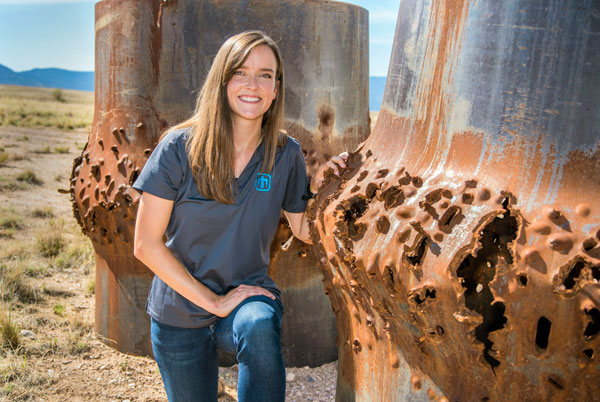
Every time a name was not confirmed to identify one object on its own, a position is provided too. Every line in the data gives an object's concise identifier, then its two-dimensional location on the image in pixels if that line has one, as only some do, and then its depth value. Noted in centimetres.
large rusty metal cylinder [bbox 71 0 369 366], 320
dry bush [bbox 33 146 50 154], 1563
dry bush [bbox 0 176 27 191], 1025
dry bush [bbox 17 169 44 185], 1109
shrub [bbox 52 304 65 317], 439
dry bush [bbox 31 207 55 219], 823
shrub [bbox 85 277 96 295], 490
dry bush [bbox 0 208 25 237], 698
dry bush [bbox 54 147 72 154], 1596
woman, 216
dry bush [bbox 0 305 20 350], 374
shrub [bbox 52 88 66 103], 4594
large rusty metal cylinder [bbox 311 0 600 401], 158
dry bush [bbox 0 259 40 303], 457
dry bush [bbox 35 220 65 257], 606
